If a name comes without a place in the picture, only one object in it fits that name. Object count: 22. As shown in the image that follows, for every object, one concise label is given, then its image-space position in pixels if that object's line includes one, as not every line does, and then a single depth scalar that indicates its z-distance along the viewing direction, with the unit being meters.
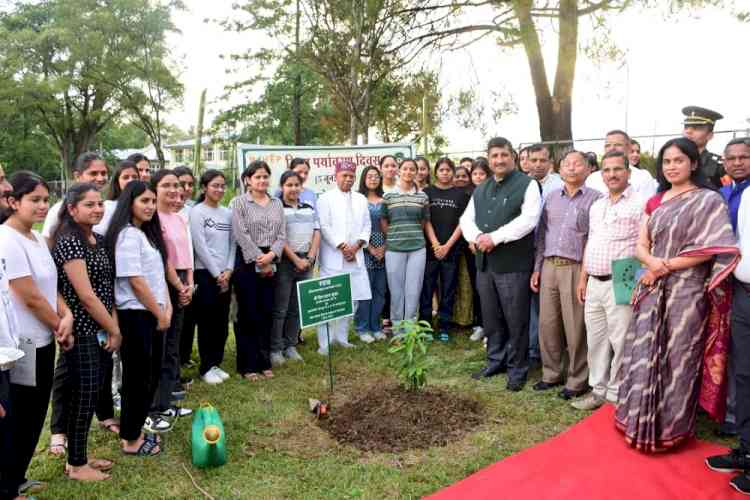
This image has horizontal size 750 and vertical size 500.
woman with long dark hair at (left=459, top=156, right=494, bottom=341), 6.17
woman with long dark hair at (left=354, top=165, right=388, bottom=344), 6.24
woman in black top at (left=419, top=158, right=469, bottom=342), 6.18
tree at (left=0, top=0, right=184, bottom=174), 21.31
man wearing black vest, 4.73
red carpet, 3.07
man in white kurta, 5.92
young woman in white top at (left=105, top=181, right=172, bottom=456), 3.42
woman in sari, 3.33
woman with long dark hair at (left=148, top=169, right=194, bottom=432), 4.13
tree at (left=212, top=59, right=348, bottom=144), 21.47
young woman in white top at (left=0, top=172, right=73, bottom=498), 2.84
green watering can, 3.55
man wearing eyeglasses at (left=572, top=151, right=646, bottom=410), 4.02
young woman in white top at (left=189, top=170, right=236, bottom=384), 4.92
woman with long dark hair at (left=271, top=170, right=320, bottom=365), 5.50
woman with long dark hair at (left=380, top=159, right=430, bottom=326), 6.03
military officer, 4.57
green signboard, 4.79
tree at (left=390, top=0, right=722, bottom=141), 9.31
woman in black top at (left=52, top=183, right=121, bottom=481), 3.13
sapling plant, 4.39
